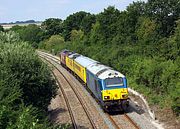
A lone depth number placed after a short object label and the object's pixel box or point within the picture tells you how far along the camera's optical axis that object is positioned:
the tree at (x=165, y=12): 58.44
